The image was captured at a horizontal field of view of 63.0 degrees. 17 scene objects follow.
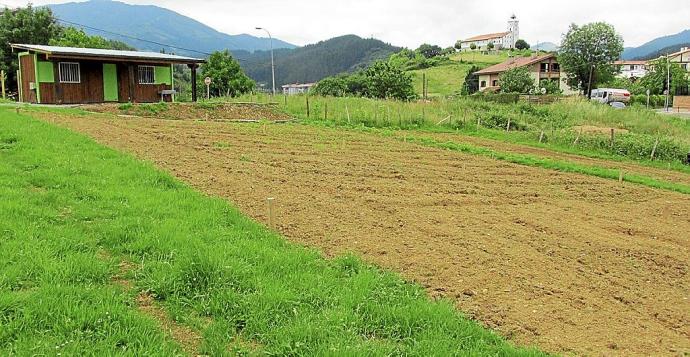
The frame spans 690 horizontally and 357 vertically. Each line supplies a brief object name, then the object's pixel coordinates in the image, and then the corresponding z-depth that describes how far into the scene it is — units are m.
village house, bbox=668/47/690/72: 97.12
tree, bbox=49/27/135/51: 40.69
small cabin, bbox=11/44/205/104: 25.50
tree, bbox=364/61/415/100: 43.97
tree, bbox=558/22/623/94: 61.81
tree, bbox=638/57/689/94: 65.12
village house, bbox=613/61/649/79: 126.40
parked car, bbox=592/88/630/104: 49.86
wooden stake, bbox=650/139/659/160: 18.47
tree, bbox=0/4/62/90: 40.44
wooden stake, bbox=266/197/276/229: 6.54
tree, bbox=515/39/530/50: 133.75
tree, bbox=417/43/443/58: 125.53
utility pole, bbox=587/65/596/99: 60.52
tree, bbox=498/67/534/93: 54.97
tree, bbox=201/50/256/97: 53.22
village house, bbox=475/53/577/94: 72.81
